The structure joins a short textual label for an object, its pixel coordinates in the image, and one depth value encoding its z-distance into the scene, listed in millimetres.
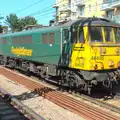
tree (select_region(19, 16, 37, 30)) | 39361
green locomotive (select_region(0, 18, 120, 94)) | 6603
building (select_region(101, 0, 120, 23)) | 20008
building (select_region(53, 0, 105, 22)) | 22528
